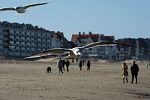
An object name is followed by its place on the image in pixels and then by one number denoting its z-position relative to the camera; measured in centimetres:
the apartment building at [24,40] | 17781
